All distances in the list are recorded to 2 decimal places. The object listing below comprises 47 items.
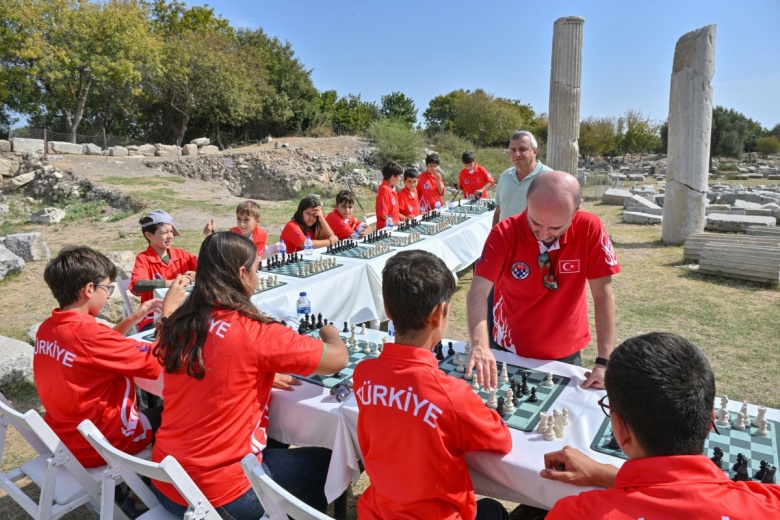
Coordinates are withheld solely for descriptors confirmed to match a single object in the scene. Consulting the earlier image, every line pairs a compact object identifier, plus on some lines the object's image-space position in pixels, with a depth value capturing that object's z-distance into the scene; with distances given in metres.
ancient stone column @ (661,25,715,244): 10.70
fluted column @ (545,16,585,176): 9.58
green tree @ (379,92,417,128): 50.97
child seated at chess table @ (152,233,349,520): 2.31
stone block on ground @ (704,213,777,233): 12.58
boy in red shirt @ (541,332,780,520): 1.30
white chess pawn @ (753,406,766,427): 2.32
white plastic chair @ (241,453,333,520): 1.83
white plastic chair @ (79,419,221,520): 2.06
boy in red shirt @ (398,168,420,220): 9.36
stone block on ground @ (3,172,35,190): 20.58
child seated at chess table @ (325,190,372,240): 7.37
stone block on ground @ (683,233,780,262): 9.32
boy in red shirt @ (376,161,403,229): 8.46
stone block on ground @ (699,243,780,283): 8.43
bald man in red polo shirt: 3.02
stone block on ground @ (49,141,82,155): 24.22
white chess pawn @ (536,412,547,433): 2.30
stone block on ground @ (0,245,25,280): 9.24
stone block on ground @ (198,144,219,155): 28.70
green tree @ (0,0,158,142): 24.14
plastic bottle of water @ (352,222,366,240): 7.09
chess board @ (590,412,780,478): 2.10
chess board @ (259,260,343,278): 5.39
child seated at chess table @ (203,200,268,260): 5.60
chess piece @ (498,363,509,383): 2.80
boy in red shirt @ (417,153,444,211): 10.80
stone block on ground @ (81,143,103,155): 25.12
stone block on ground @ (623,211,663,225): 14.29
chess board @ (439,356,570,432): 2.40
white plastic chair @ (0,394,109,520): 2.48
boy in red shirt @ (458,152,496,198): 11.90
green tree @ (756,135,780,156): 49.00
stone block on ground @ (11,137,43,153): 23.30
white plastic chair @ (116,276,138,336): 5.29
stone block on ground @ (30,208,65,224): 15.74
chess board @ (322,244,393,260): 6.18
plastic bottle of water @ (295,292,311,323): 4.11
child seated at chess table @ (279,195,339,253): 6.57
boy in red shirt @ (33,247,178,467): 2.71
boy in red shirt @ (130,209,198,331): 4.84
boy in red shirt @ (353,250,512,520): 1.89
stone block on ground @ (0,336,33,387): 5.11
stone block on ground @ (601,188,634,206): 18.86
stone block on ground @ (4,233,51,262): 10.68
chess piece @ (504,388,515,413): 2.50
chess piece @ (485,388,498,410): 2.49
